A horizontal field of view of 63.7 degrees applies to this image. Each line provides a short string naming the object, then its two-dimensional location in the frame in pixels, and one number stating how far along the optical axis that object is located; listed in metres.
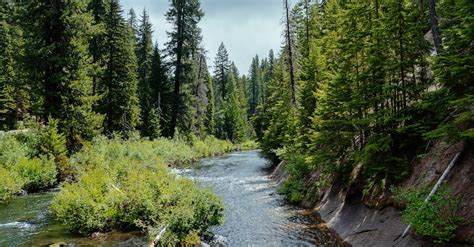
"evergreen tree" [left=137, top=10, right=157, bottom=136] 49.47
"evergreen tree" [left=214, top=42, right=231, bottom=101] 102.56
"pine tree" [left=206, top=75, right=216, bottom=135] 76.94
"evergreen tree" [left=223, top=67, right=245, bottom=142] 83.56
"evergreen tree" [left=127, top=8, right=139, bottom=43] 69.00
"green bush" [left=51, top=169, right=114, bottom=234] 12.30
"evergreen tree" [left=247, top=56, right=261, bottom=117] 117.31
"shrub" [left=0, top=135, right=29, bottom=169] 19.30
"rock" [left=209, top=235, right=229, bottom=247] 12.15
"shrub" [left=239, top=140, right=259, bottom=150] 73.00
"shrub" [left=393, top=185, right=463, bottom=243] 7.98
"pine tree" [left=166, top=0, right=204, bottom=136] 44.34
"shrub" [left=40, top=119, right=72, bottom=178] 21.50
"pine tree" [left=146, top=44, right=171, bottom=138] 50.78
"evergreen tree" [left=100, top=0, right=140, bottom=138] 40.22
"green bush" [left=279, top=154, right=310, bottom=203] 19.52
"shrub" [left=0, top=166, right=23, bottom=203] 16.50
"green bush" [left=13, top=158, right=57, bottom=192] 19.09
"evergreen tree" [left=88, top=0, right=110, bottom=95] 40.91
